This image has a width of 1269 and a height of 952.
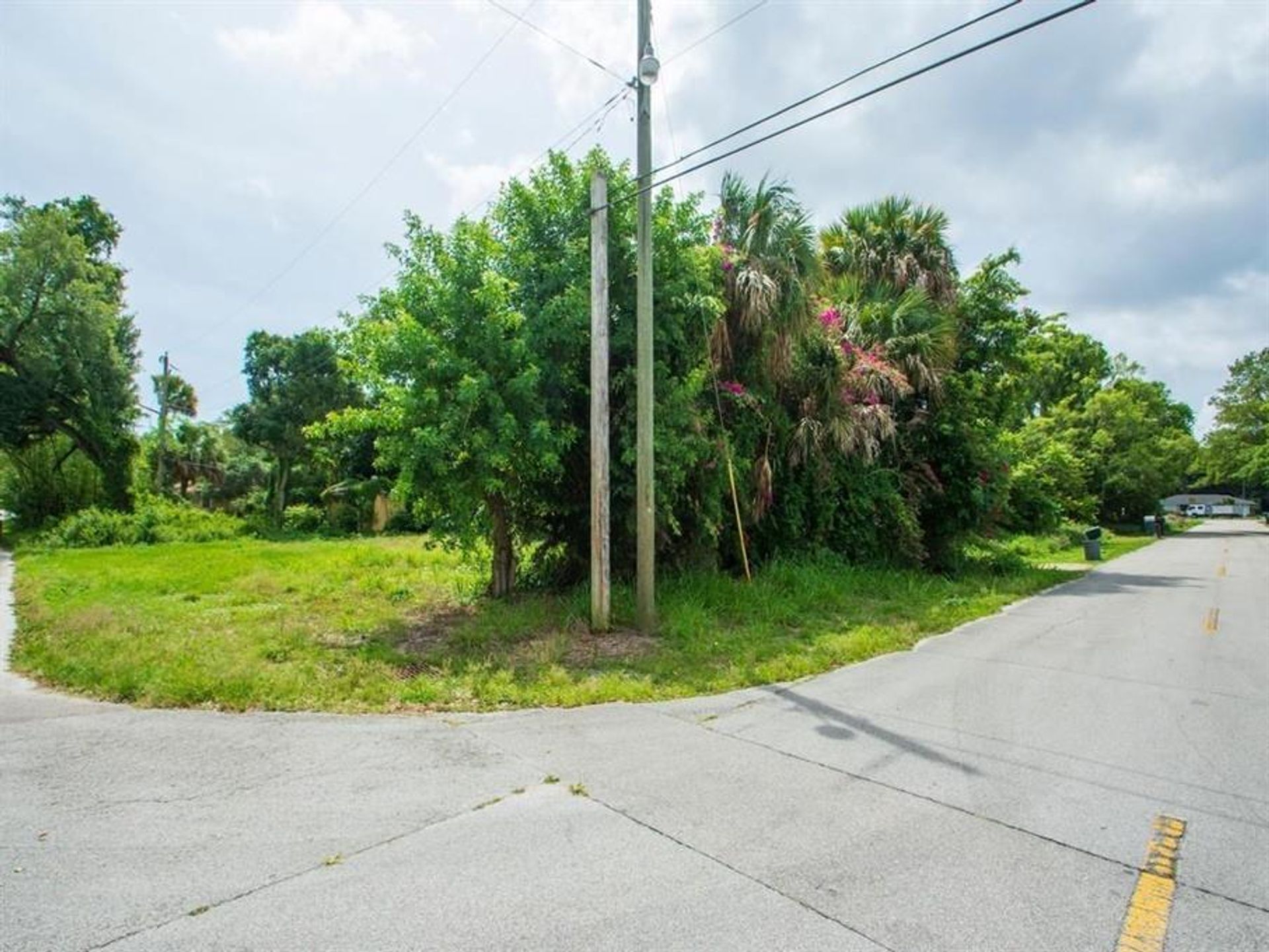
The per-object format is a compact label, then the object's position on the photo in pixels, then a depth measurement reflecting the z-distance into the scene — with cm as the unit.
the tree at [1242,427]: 4800
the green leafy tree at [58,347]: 2412
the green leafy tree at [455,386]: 780
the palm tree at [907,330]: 1349
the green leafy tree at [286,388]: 2772
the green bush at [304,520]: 2828
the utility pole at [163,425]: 2903
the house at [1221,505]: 8388
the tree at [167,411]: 2964
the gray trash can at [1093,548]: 2067
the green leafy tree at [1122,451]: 3684
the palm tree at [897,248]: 1527
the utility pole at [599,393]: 775
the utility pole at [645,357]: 778
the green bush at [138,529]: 2338
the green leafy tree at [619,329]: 883
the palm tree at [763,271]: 1028
